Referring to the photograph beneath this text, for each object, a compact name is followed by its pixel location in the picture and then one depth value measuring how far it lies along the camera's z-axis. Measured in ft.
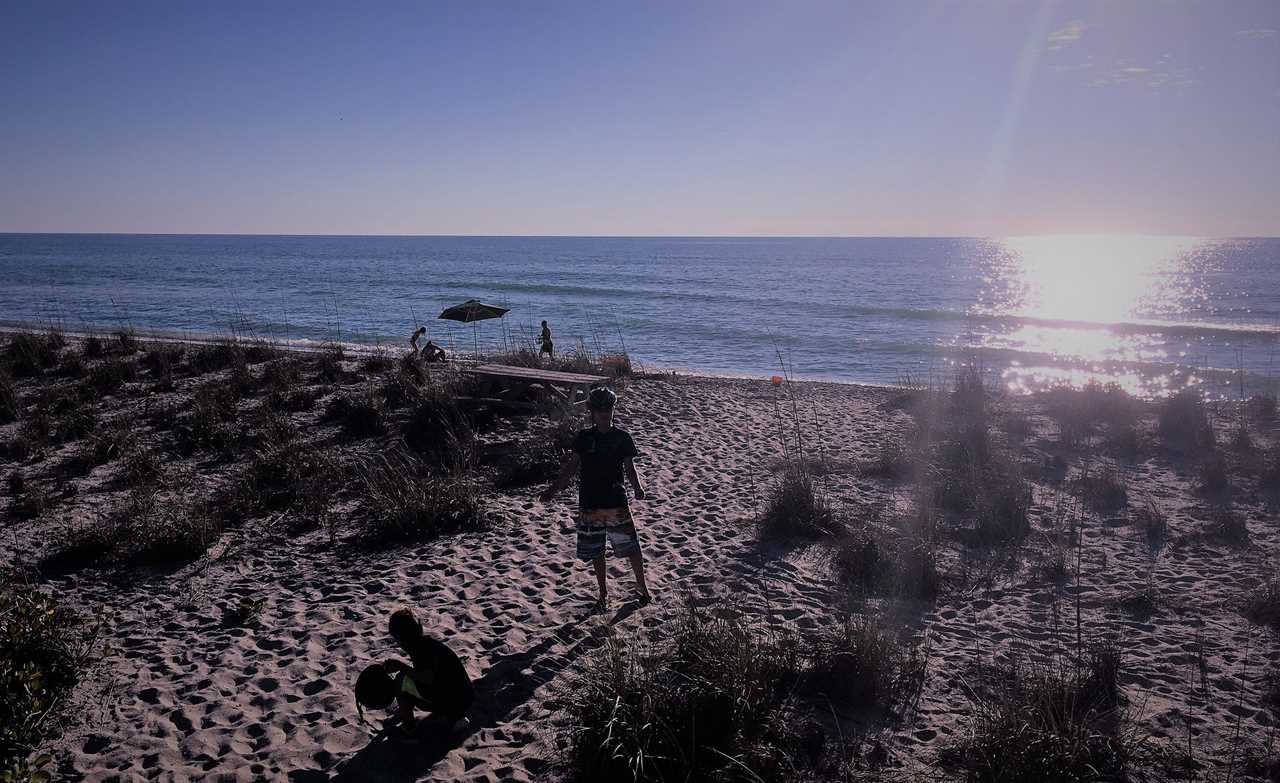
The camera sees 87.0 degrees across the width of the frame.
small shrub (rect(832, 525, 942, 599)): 18.17
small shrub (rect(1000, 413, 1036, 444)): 34.40
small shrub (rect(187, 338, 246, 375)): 42.86
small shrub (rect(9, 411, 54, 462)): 27.35
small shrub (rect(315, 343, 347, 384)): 41.22
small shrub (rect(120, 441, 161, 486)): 24.73
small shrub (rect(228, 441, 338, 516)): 22.74
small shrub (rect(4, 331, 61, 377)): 41.42
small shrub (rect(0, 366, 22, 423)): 32.17
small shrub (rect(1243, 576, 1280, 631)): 16.36
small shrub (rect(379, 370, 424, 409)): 34.88
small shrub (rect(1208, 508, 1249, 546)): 21.63
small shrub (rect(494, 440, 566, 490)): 26.32
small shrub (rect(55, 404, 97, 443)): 29.76
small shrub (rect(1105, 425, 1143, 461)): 31.91
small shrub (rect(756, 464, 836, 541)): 21.88
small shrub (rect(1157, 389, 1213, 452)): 32.68
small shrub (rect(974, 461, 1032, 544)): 21.83
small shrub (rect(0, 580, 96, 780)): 11.25
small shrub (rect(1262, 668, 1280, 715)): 13.21
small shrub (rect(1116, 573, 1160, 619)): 17.15
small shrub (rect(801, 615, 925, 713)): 13.21
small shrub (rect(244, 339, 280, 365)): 46.42
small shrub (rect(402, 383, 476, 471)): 27.45
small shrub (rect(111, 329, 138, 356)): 46.11
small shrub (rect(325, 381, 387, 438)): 31.50
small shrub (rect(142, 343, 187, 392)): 38.83
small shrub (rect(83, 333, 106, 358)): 45.11
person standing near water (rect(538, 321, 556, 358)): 46.73
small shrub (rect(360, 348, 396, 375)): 43.06
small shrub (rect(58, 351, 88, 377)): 40.71
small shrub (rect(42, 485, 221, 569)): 19.08
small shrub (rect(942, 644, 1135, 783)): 10.39
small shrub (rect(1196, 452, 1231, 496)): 26.45
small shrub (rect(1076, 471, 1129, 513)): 25.08
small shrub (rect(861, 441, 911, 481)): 28.35
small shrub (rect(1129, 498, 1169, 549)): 22.09
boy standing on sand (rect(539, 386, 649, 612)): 15.84
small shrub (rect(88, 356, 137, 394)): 37.63
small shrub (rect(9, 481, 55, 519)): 21.93
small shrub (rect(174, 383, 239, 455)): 28.96
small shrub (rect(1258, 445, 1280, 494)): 26.48
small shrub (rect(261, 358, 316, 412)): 35.27
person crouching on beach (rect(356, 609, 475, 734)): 11.68
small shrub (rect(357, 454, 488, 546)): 21.15
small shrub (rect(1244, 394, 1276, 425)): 37.58
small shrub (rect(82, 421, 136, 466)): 26.84
